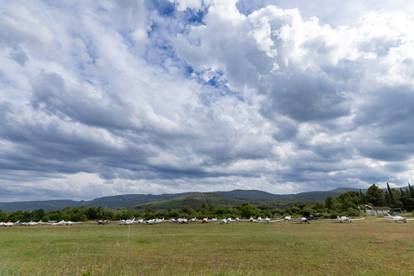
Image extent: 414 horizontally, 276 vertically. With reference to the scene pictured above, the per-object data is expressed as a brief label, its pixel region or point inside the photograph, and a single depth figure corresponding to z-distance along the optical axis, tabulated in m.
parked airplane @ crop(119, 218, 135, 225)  67.27
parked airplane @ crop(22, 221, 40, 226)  71.75
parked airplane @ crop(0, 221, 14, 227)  69.32
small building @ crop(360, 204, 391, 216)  79.76
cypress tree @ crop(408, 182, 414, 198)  89.01
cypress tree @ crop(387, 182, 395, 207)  93.33
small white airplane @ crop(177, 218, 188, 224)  70.62
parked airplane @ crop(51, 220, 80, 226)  68.19
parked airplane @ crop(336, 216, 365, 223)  57.31
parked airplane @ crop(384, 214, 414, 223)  52.98
